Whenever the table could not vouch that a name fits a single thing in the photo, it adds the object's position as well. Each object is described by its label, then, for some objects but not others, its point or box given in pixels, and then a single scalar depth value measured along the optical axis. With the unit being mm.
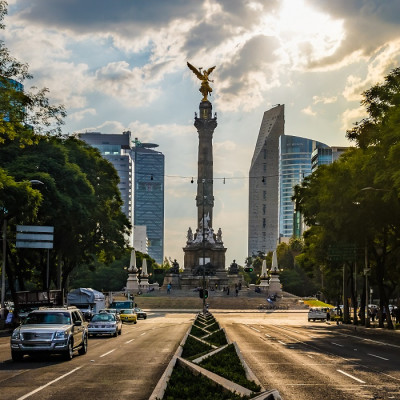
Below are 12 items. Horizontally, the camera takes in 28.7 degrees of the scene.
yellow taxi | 65438
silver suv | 24859
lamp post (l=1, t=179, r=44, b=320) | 46438
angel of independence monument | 140875
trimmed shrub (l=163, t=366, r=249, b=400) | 13062
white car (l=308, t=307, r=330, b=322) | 76250
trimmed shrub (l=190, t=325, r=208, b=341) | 35597
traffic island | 13234
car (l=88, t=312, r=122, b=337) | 42188
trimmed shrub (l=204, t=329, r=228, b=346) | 29391
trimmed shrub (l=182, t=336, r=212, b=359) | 23145
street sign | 51219
